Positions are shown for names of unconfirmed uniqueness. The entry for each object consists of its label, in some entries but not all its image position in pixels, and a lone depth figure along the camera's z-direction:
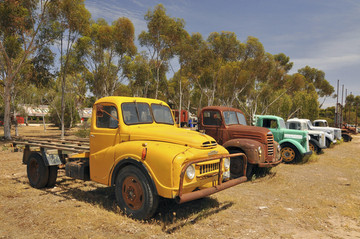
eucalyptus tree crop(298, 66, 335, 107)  56.28
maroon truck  7.55
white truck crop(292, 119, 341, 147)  16.92
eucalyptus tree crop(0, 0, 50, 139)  17.64
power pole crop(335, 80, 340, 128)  29.73
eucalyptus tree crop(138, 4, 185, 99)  24.91
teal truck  11.31
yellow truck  4.04
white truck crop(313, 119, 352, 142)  19.48
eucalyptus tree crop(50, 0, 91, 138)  19.12
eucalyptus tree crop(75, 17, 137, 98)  23.95
